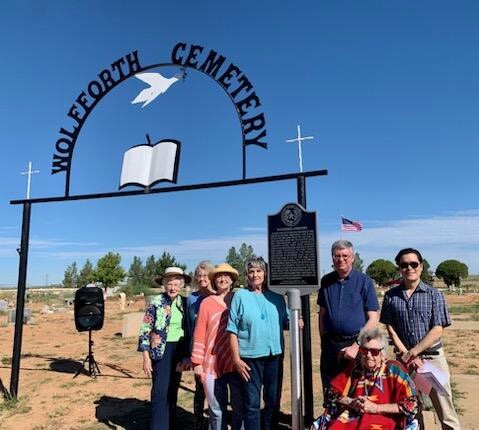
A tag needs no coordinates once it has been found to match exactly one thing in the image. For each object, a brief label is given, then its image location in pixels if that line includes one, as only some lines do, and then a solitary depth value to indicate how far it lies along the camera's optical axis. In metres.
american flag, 18.29
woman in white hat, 4.44
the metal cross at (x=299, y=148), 5.13
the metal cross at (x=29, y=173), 7.12
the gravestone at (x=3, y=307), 28.22
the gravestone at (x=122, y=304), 27.61
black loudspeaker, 8.05
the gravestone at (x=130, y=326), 13.52
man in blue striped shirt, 3.64
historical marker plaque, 4.31
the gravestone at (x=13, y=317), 18.16
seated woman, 2.99
